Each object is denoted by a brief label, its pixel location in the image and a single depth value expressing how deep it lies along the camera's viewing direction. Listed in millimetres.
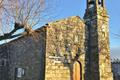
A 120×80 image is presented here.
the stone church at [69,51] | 18562
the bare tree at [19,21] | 11680
